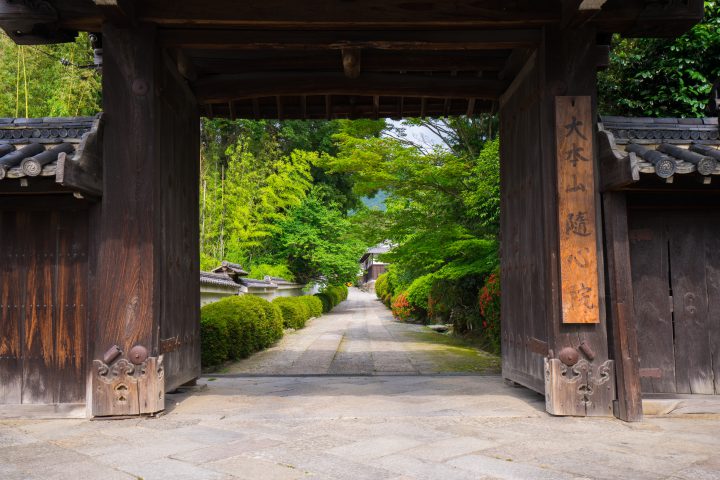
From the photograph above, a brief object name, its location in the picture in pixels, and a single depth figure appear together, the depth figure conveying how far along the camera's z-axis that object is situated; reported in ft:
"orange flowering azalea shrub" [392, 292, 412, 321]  84.43
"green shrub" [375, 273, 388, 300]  138.72
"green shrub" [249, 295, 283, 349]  48.42
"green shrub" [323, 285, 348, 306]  121.80
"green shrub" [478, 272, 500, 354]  38.17
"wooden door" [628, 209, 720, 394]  18.88
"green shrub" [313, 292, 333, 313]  110.83
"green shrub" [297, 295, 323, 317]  90.30
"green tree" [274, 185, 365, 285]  97.30
